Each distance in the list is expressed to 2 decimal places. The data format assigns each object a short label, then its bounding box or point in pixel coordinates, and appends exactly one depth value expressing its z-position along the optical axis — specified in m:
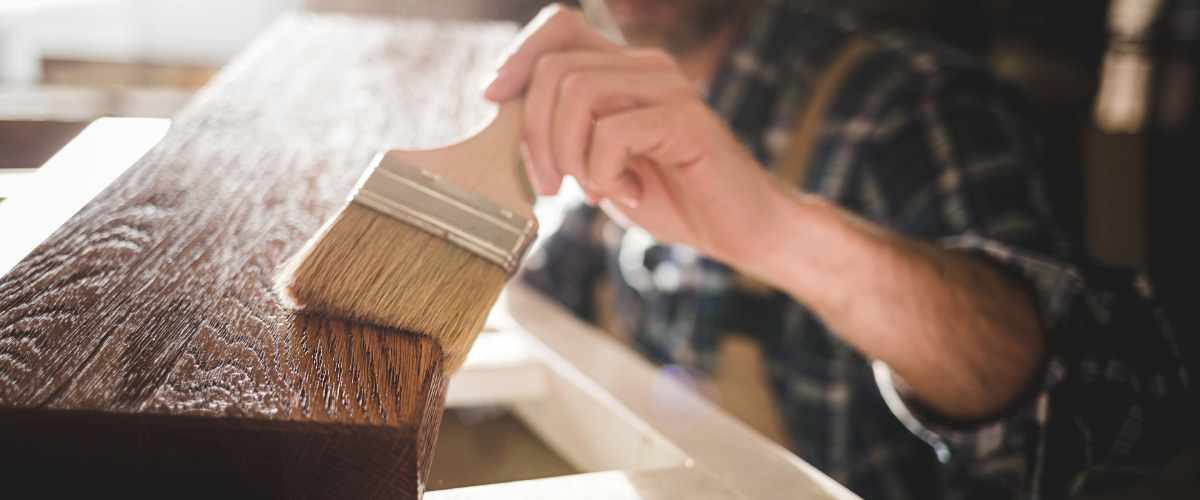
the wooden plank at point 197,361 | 0.27
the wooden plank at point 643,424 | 0.42
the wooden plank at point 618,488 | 0.38
